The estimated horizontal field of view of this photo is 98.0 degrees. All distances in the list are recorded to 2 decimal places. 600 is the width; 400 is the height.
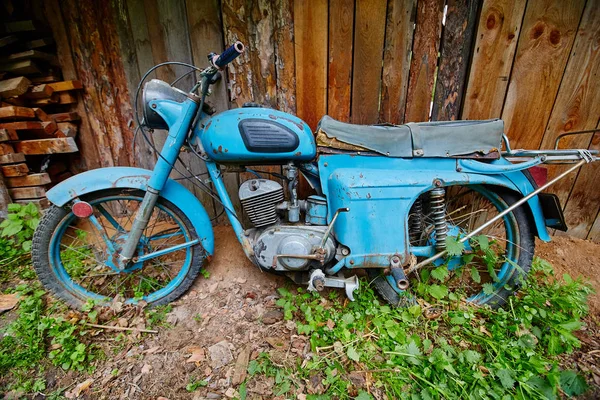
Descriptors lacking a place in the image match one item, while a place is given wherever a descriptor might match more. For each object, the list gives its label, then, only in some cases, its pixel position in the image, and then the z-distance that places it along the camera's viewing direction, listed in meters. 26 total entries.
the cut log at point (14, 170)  2.02
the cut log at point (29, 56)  1.92
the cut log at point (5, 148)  1.97
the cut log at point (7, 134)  1.92
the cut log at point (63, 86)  2.03
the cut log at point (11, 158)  1.98
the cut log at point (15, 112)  1.89
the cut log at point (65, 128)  2.10
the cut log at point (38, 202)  2.10
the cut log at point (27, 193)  2.08
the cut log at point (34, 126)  1.94
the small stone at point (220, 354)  1.38
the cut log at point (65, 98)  2.08
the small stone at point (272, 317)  1.60
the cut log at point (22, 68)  1.93
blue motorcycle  1.41
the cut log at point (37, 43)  1.96
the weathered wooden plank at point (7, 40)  1.90
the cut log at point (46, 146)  2.02
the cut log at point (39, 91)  1.99
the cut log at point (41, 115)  2.00
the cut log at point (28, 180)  2.05
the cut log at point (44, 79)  2.03
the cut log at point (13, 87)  1.90
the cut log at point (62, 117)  2.10
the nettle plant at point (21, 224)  1.95
